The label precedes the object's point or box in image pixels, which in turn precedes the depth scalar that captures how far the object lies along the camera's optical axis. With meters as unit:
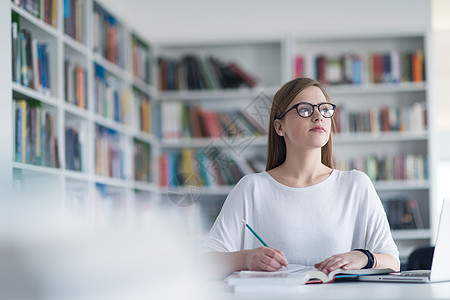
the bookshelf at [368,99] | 4.31
